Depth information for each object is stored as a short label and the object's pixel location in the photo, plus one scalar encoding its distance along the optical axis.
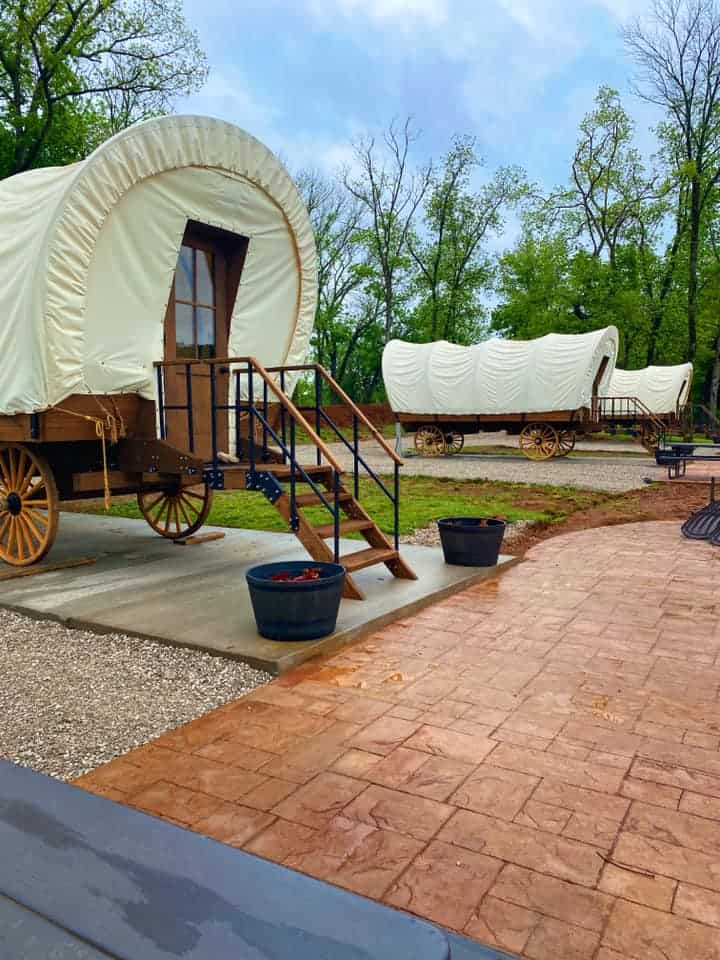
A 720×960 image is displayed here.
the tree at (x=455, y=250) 36.78
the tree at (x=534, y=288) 33.50
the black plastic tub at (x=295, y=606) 4.09
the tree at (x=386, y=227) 36.22
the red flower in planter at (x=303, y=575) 4.44
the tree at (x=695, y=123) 23.78
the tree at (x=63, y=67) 18.16
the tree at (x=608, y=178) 31.80
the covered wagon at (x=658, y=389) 26.16
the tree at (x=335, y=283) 39.28
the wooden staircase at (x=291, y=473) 5.10
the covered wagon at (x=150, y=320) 5.29
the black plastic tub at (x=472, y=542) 6.05
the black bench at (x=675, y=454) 11.48
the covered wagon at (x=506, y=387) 17.92
